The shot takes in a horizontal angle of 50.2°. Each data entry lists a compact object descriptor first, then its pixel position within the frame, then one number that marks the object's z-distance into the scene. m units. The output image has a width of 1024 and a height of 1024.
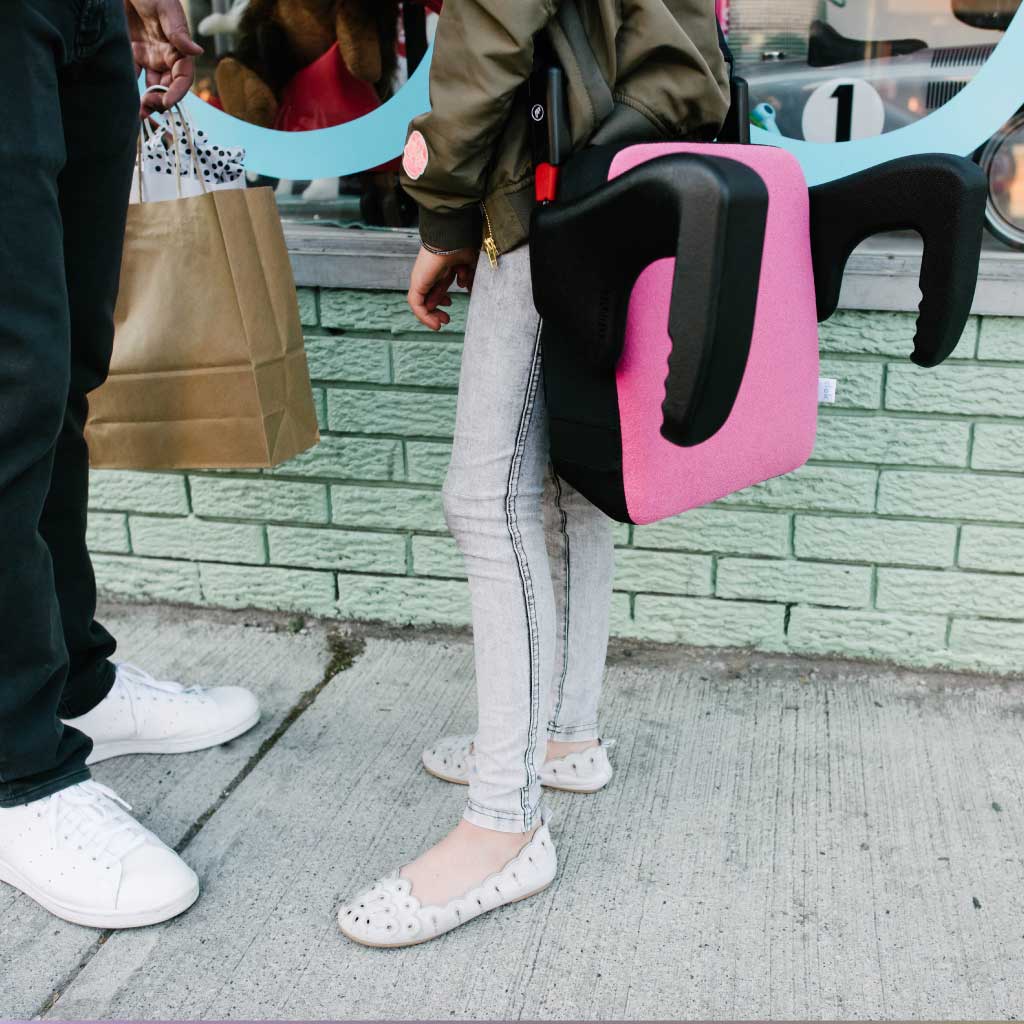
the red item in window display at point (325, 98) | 2.65
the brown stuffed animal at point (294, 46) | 2.61
